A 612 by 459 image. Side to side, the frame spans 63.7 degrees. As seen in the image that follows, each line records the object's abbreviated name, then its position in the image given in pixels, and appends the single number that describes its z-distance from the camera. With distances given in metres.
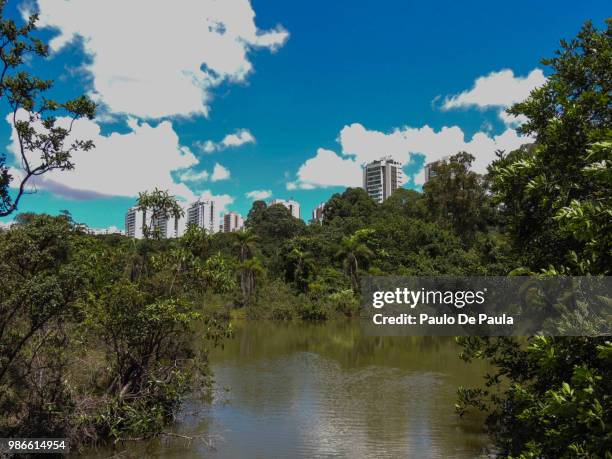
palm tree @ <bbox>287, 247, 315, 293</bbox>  39.47
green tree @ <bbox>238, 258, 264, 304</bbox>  36.91
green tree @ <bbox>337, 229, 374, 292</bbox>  38.78
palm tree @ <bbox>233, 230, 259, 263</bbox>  38.78
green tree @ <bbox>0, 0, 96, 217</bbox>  8.08
